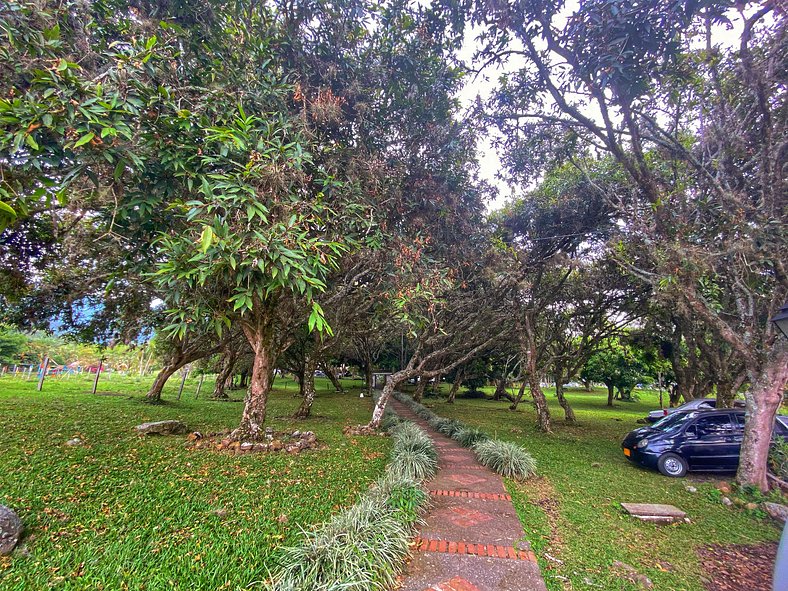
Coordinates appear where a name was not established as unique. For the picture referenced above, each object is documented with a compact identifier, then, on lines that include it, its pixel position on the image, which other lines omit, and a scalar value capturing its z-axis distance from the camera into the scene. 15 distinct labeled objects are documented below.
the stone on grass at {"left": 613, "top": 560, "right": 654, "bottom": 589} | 3.28
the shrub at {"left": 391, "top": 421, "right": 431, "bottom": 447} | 7.24
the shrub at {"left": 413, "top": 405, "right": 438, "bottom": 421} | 11.93
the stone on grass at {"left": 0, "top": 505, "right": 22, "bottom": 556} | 3.09
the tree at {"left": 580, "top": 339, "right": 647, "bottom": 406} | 21.89
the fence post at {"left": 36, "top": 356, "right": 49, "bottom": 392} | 13.94
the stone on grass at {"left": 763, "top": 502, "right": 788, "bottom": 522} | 5.02
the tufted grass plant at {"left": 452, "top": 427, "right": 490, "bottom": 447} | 8.24
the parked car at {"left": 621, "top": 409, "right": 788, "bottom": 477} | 7.11
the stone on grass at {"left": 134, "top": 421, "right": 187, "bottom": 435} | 7.44
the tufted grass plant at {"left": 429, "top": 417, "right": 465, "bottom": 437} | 9.55
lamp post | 2.97
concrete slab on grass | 4.76
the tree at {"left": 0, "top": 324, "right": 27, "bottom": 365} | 19.72
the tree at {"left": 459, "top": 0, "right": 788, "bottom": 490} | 4.80
